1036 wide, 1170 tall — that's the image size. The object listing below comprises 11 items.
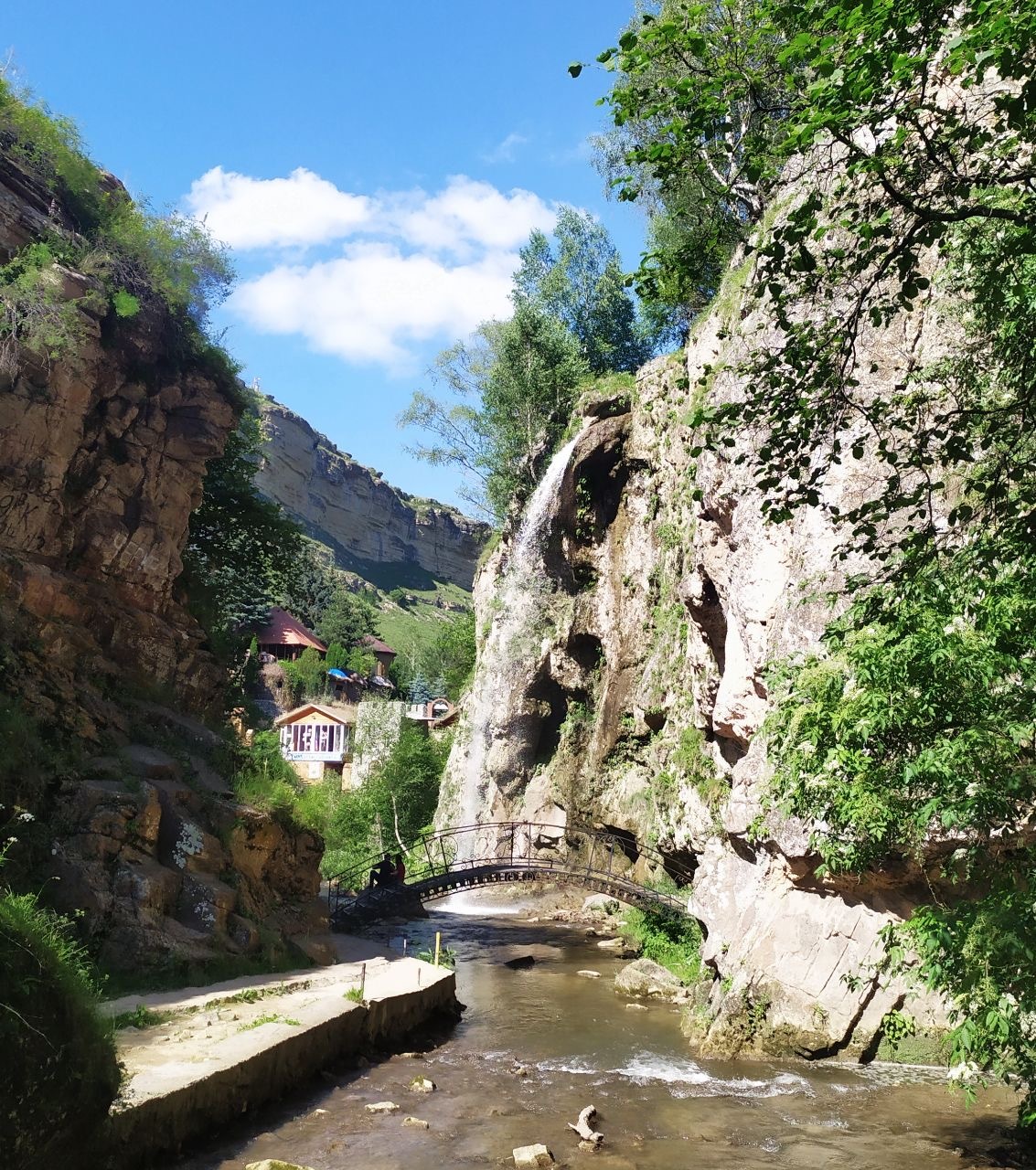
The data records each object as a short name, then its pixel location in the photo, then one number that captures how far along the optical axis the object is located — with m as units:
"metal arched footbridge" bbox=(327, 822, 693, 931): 23.28
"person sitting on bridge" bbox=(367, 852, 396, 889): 24.86
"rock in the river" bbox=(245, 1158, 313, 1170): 8.59
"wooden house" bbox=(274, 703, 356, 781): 52.53
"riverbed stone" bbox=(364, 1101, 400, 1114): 11.37
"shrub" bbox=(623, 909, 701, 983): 21.09
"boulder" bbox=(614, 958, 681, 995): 19.67
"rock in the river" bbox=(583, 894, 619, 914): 29.44
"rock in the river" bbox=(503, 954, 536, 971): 22.55
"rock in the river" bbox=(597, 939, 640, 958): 24.11
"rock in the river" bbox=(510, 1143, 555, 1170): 9.80
